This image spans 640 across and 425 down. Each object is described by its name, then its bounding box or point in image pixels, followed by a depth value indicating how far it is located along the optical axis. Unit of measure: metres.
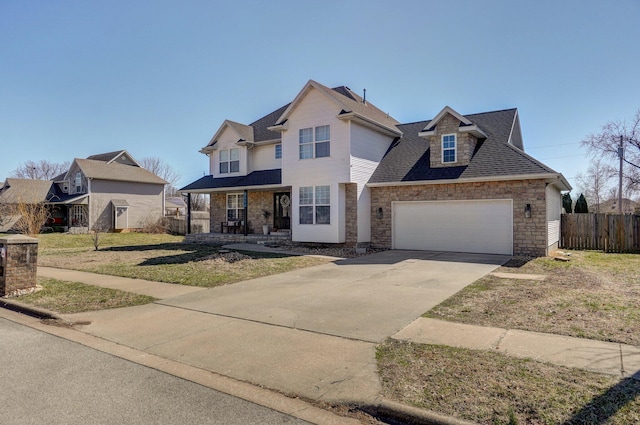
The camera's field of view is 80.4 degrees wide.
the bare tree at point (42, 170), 66.75
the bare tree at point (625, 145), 30.79
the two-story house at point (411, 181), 14.80
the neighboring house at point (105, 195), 33.47
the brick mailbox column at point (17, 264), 8.78
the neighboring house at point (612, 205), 53.60
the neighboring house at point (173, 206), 44.76
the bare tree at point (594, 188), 50.25
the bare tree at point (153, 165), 65.75
